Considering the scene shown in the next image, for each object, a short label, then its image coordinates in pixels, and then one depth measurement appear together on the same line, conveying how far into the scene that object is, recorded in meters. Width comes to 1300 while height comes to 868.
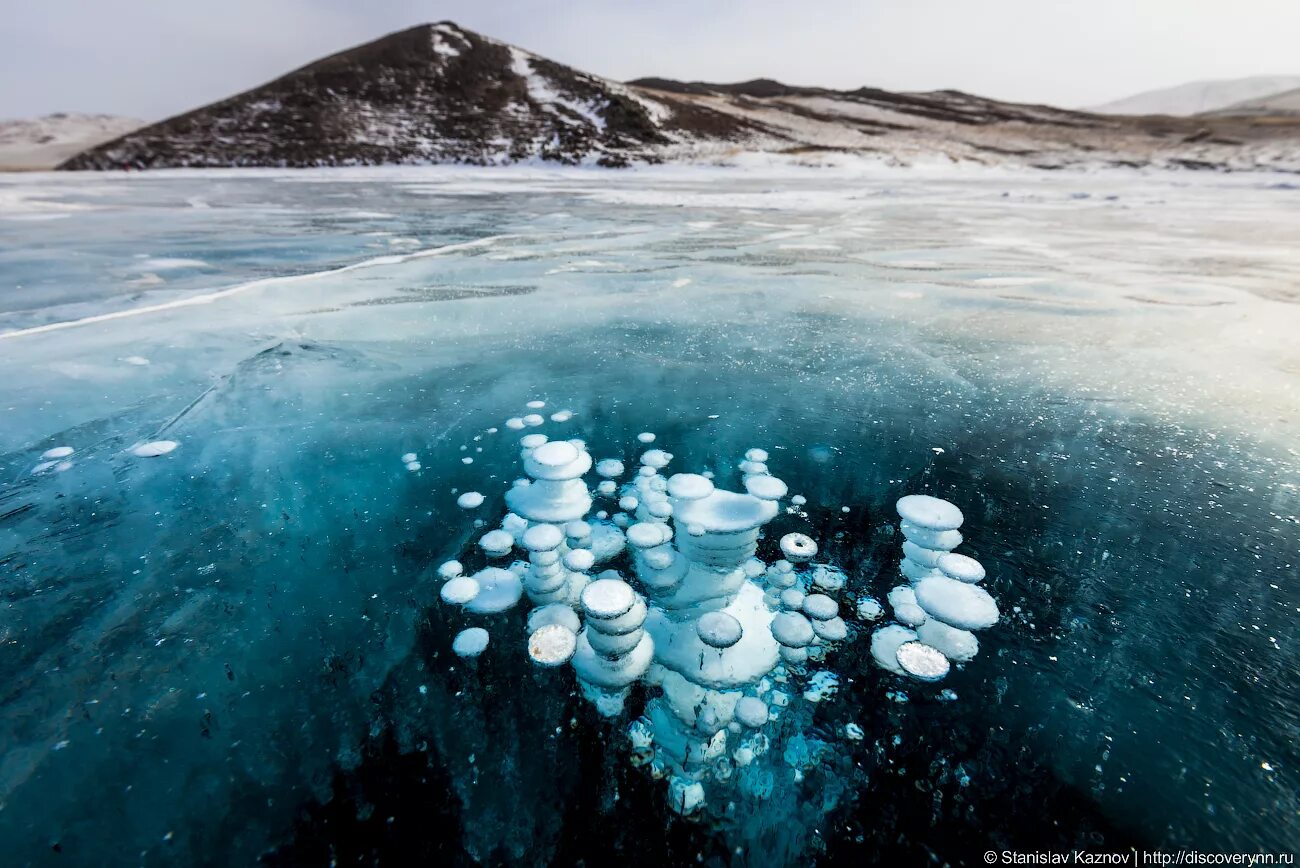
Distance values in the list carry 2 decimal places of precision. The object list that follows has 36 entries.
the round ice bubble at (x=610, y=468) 2.84
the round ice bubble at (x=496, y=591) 2.01
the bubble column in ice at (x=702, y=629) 1.55
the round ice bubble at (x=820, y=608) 1.95
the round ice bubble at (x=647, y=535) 2.19
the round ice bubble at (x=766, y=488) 2.43
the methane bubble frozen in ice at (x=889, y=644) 1.78
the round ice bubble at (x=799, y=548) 2.26
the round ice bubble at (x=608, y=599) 1.66
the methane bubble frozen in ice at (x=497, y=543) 2.29
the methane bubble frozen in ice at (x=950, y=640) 1.80
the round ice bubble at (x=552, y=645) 1.79
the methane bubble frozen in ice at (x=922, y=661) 1.74
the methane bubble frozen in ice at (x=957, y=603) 1.85
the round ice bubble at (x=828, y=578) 2.11
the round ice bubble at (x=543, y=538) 2.10
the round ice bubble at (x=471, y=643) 1.83
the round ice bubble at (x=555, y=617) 1.93
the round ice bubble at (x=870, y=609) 1.96
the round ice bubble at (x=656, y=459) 2.94
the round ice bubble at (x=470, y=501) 2.60
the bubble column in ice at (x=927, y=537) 2.16
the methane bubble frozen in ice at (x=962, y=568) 1.98
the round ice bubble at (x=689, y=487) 2.28
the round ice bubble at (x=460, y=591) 2.02
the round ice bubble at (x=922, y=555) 2.16
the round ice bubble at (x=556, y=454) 2.41
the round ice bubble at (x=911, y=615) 1.93
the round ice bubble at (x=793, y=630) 1.82
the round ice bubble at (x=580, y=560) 2.14
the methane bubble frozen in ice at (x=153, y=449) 2.91
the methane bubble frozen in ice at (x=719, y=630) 1.67
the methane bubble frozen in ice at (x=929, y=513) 2.15
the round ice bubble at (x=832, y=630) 1.87
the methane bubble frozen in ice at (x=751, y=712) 1.58
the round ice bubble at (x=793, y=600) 2.00
